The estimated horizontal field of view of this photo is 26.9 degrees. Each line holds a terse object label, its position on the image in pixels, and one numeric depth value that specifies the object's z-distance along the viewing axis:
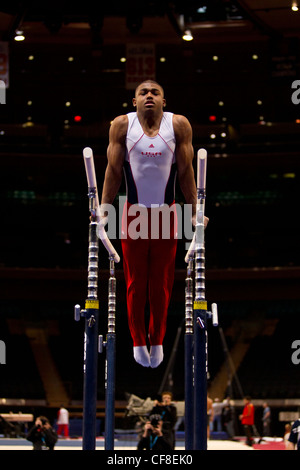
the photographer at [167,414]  9.48
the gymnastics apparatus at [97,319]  4.39
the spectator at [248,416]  17.05
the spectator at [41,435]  10.77
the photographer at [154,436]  8.75
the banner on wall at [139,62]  18.77
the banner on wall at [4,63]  18.42
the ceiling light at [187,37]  14.63
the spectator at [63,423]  19.00
